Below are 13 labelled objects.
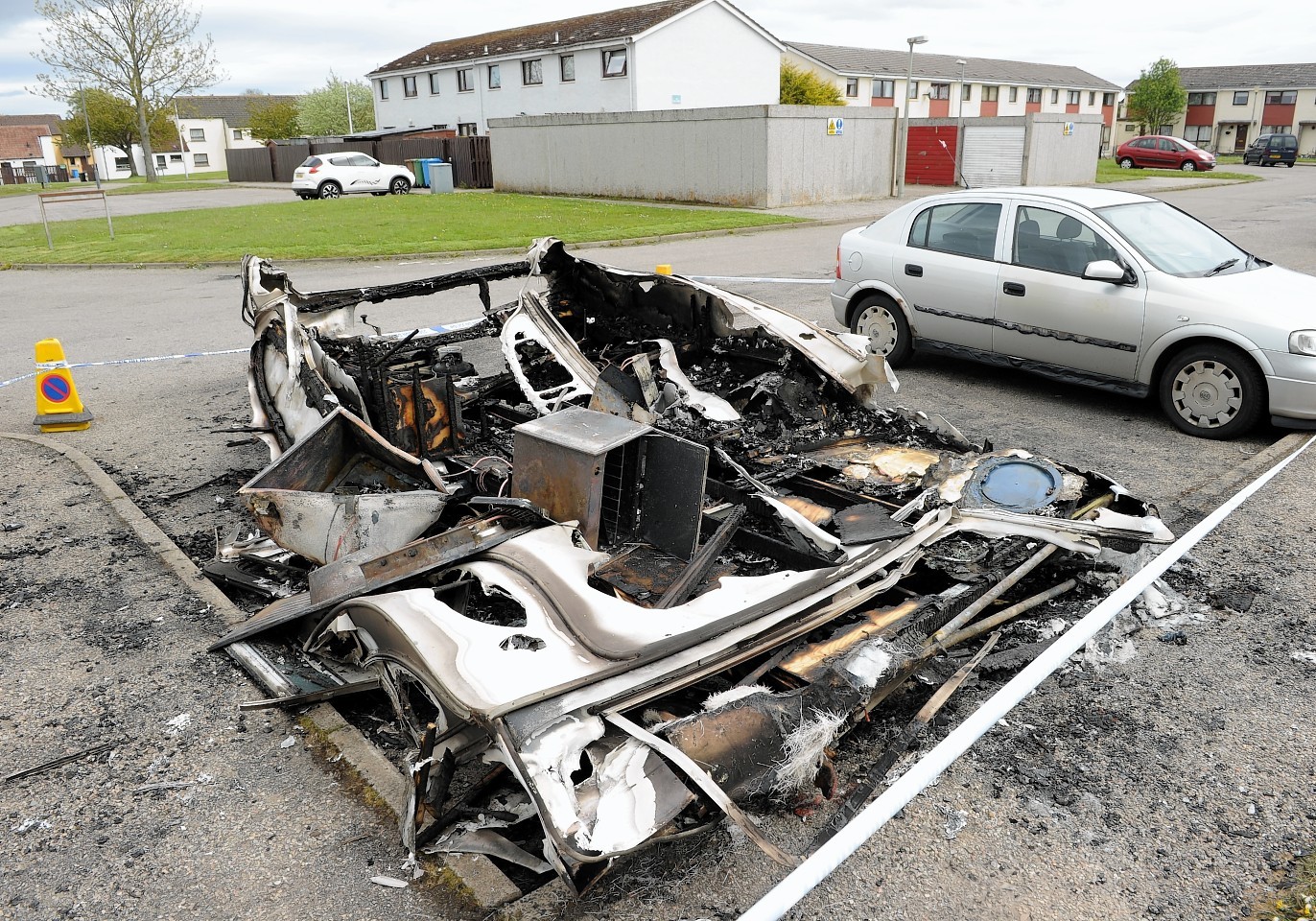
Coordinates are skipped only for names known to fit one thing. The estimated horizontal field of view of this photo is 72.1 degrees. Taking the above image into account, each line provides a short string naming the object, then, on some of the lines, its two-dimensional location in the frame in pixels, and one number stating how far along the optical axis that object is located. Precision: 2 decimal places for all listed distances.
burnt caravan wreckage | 2.66
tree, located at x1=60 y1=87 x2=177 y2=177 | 55.83
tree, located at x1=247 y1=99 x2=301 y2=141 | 69.31
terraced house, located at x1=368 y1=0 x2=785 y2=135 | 33.31
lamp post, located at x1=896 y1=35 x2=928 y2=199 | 24.05
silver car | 6.33
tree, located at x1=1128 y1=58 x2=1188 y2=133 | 61.41
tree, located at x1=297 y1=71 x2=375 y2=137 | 62.19
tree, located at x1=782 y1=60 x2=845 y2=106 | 41.03
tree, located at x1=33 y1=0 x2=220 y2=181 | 44.94
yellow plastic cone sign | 7.10
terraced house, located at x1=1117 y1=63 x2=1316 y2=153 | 65.19
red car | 37.22
